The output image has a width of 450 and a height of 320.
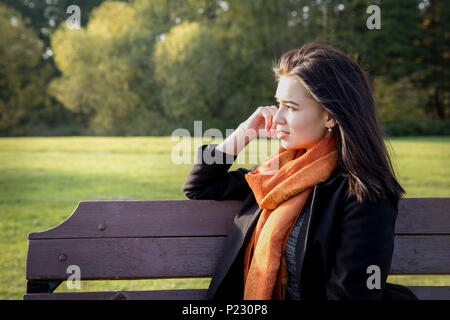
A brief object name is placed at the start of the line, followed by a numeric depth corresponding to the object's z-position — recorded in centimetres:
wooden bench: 213
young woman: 175
